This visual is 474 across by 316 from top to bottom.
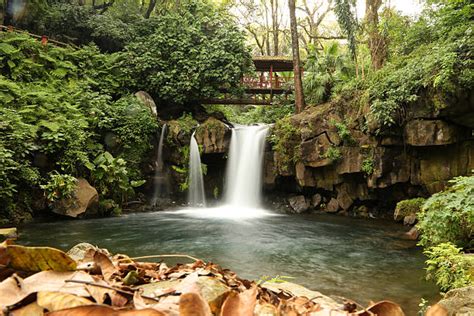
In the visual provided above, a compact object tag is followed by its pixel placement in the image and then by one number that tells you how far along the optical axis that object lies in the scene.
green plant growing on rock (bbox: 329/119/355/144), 12.96
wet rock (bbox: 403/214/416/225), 10.36
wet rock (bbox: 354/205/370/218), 13.42
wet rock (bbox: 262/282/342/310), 1.93
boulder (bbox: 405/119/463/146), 10.14
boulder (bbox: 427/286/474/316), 2.60
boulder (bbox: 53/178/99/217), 11.29
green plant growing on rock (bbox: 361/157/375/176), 12.22
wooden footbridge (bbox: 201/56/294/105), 18.83
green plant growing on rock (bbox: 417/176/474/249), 5.28
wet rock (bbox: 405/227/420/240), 8.80
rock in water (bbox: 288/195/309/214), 14.57
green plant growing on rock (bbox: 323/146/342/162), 12.91
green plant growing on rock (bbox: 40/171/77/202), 11.00
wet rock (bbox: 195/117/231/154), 16.02
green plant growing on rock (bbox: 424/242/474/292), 4.24
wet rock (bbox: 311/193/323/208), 14.55
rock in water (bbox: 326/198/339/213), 13.92
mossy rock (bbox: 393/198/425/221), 10.66
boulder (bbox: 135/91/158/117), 16.20
